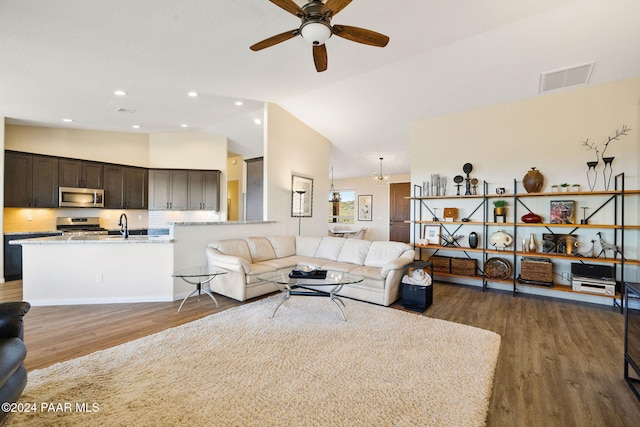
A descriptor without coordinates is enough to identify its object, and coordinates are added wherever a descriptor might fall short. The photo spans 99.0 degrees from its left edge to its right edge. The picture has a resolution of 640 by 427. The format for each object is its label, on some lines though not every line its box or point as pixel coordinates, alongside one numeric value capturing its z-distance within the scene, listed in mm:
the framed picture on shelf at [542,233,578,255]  3959
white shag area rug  1658
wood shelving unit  3668
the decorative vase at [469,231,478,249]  4609
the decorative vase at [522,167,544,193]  4141
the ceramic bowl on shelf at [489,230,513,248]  4383
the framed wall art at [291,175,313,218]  5805
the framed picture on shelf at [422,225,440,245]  4990
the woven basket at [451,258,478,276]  4594
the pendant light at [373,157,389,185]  7718
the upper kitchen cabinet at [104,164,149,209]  5902
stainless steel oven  5475
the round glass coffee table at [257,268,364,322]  3165
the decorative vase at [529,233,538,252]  4184
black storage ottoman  3547
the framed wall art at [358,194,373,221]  9888
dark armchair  1406
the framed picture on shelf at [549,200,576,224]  4020
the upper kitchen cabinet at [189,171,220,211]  6449
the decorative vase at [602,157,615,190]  3826
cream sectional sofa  3703
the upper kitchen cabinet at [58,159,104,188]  5402
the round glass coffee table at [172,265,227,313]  3360
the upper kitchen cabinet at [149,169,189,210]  6336
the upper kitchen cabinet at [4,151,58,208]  4855
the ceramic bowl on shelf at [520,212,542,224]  4125
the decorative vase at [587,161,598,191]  3925
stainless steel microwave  5350
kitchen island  3555
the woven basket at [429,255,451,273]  4809
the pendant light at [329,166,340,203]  10812
